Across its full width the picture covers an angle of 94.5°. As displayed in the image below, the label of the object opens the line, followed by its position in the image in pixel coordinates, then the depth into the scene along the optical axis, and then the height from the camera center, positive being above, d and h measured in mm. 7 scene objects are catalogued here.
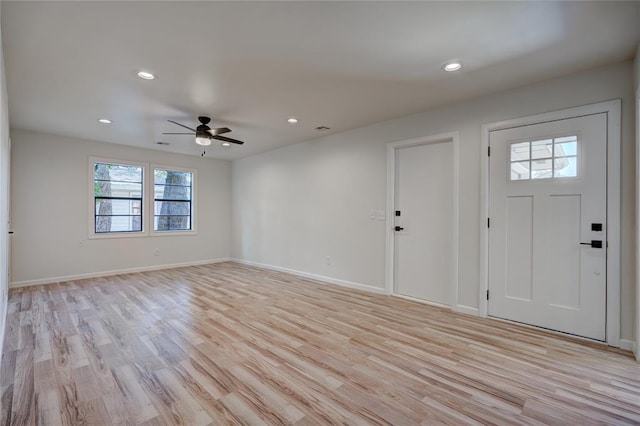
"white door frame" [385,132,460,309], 3979 +407
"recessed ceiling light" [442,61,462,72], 2801 +1433
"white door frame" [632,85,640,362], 2488 -112
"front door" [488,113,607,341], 2881 -101
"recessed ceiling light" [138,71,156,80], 2997 +1402
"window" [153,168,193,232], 6709 +282
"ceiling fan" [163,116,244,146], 4203 +1154
